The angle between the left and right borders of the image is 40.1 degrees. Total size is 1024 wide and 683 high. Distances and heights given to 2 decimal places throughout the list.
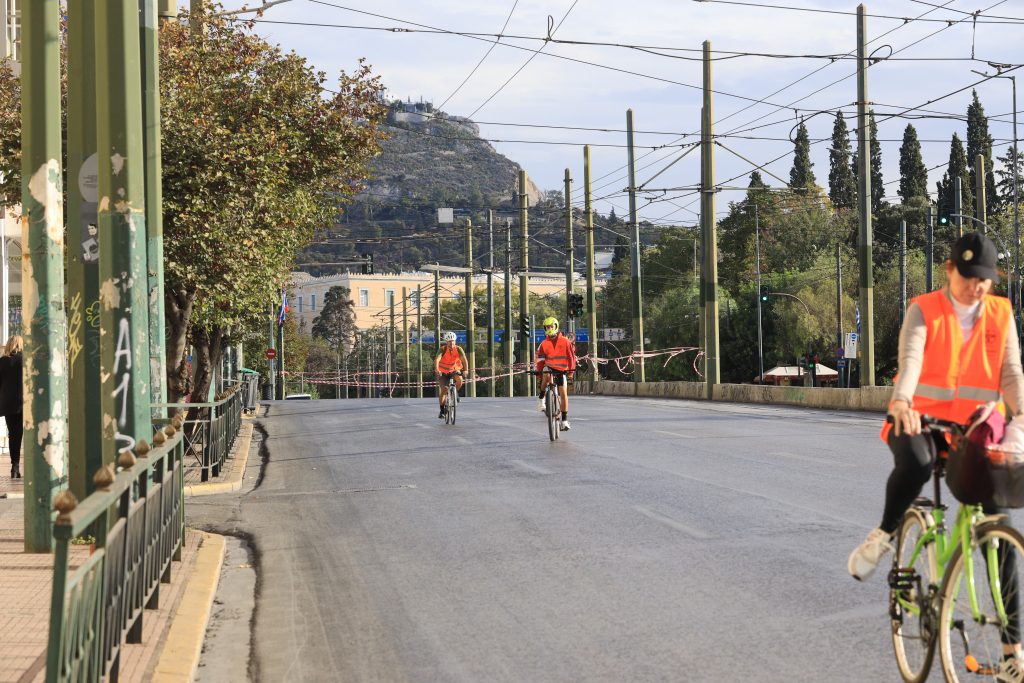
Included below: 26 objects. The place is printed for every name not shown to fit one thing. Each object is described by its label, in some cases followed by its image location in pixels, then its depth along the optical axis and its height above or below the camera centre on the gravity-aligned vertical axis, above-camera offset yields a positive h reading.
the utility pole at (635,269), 54.50 +3.58
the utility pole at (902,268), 63.95 +3.91
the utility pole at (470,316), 79.81 +2.72
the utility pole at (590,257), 61.22 +4.54
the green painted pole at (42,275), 10.69 +0.73
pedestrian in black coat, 18.59 -0.36
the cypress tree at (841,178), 119.38 +15.56
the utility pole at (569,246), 64.04 +5.28
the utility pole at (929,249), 56.39 +4.19
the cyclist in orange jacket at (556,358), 22.24 +0.00
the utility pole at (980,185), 62.28 +7.45
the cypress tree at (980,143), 105.62 +15.73
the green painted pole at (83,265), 11.59 +0.86
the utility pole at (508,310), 68.75 +2.54
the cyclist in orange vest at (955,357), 5.91 -0.03
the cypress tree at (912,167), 112.56 +14.89
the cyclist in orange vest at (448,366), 29.44 -0.13
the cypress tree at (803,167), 117.06 +15.68
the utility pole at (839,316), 77.81 +2.11
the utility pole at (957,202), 53.80 +5.75
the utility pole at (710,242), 43.78 +3.59
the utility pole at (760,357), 80.28 -0.15
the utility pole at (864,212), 34.88 +3.61
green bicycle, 5.45 -0.98
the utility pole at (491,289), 68.66 +3.90
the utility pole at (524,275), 67.88 +4.04
